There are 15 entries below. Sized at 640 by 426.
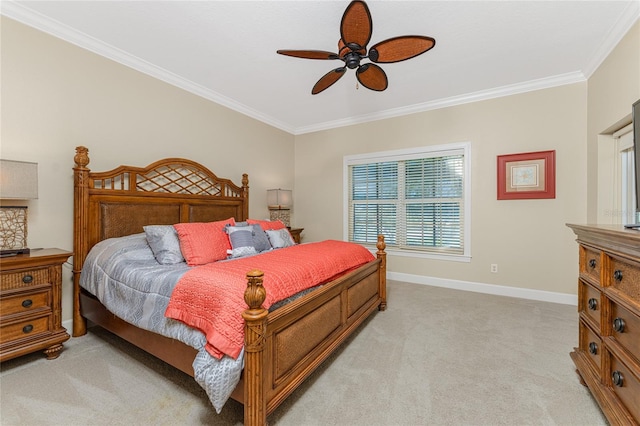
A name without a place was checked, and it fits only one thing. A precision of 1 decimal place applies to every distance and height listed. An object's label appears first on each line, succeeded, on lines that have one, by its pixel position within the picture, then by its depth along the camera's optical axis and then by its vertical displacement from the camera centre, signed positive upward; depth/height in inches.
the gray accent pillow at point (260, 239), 114.5 -11.5
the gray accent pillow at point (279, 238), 124.9 -12.1
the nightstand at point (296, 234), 177.8 -14.1
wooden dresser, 46.7 -21.5
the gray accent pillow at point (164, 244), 92.6 -11.2
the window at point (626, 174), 102.3 +15.4
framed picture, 133.0 +18.9
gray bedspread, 52.5 -22.8
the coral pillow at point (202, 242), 94.7 -10.9
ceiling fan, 68.1 +47.5
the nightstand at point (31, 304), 74.2 -26.5
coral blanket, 54.1 -18.0
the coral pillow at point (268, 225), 132.0 -6.1
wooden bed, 52.3 -22.4
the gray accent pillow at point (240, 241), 105.0 -11.4
